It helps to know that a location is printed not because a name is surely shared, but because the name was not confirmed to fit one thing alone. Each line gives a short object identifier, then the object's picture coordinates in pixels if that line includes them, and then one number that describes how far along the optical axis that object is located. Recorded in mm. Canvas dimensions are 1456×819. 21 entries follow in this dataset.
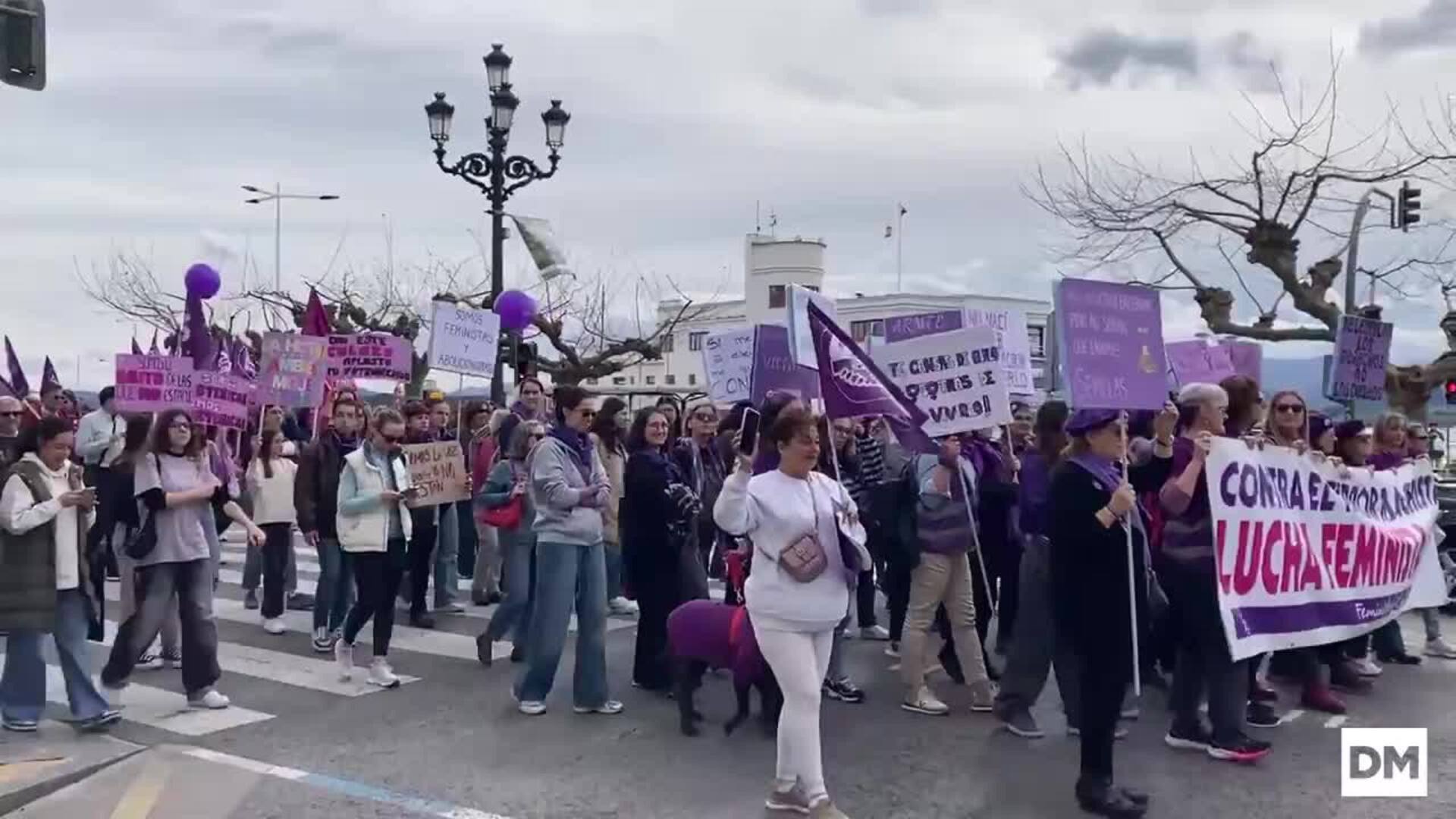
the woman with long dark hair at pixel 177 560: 7367
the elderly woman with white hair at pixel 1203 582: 6504
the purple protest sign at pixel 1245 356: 11773
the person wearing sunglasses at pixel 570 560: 7285
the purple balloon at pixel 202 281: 10891
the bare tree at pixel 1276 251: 15672
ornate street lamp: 15891
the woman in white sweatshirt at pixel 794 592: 5418
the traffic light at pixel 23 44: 6754
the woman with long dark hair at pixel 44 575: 6656
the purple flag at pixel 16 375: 10551
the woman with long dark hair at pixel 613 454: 8375
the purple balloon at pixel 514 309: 17109
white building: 65938
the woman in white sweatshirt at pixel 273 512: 10320
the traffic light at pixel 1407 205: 15961
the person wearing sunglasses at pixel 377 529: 8047
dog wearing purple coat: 6672
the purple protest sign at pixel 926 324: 10102
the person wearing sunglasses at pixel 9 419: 9414
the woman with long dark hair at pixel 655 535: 7699
